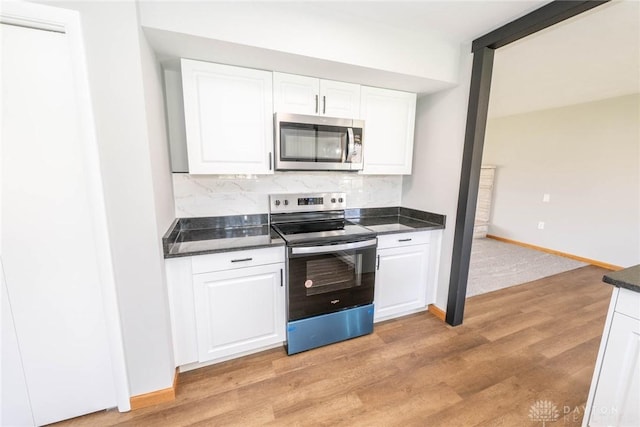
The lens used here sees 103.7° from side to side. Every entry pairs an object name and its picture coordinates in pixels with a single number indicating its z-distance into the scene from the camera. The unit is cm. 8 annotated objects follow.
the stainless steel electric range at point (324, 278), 183
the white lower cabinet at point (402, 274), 219
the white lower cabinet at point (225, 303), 162
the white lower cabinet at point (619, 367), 110
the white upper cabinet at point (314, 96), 188
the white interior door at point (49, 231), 114
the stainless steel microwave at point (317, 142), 186
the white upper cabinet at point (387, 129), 219
